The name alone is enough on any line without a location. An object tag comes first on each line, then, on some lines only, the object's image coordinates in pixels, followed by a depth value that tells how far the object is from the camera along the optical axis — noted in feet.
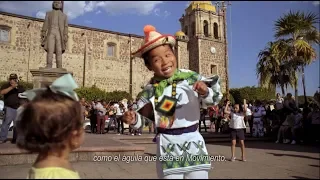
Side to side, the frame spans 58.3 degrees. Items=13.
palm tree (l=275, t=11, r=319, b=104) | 46.73
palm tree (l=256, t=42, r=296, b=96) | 52.08
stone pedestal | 27.94
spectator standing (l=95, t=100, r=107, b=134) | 42.73
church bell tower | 132.46
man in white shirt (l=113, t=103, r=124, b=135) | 46.32
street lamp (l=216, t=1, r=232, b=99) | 93.90
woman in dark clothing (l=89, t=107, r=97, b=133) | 46.04
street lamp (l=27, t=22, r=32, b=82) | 96.58
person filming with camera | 22.62
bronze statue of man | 29.68
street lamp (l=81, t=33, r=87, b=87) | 107.34
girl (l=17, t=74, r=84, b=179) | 4.64
